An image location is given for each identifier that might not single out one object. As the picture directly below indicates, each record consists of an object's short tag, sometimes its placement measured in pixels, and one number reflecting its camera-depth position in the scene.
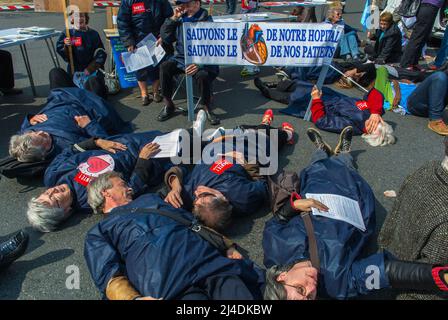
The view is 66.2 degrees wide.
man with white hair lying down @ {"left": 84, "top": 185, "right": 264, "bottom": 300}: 2.02
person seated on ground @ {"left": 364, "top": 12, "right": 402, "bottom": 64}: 6.44
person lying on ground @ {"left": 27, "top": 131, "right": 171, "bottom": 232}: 2.83
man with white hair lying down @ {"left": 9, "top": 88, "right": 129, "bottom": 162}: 3.37
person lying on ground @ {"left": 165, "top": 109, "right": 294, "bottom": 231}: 2.72
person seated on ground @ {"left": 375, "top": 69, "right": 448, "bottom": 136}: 4.46
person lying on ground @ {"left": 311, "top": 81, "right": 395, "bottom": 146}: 4.23
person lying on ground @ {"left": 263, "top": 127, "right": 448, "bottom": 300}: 1.97
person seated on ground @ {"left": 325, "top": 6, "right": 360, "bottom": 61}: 6.98
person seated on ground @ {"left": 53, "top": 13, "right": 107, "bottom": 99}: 4.97
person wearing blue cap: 4.54
